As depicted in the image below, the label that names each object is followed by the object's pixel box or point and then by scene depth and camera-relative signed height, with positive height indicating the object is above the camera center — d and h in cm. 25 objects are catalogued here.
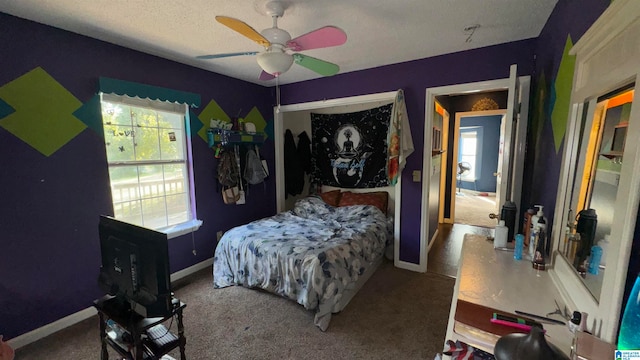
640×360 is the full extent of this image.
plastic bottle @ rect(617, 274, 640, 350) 62 -41
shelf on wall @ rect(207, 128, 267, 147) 308 +15
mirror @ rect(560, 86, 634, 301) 83 -12
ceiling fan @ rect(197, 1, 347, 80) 146 +63
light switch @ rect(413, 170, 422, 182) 290 -27
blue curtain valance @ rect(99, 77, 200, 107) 223 +54
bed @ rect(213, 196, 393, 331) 214 -96
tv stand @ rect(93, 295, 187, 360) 130 -97
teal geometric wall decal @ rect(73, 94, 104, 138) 214 +29
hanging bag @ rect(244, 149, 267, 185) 345 -25
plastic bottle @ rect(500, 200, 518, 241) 174 -43
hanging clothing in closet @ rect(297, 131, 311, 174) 414 -2
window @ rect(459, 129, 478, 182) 783 -2
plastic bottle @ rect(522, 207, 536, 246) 157 -45
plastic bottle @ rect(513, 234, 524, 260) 144 -52
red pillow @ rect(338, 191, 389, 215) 345 -65
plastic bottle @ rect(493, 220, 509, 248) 159 -51
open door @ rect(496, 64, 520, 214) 165 +7
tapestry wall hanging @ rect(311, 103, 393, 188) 355 +3
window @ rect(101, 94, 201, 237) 240 -12
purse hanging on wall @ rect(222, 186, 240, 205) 325 -55
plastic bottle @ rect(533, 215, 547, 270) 132 -48
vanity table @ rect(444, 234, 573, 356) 88 -61
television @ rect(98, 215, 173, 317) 122 -56
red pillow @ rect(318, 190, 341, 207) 370 -66
